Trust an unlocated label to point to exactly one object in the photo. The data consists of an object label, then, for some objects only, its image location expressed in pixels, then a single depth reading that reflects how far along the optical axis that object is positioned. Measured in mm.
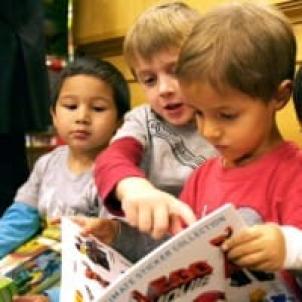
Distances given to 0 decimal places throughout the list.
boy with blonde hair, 893
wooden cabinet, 1708
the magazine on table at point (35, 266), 1005
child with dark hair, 1172
